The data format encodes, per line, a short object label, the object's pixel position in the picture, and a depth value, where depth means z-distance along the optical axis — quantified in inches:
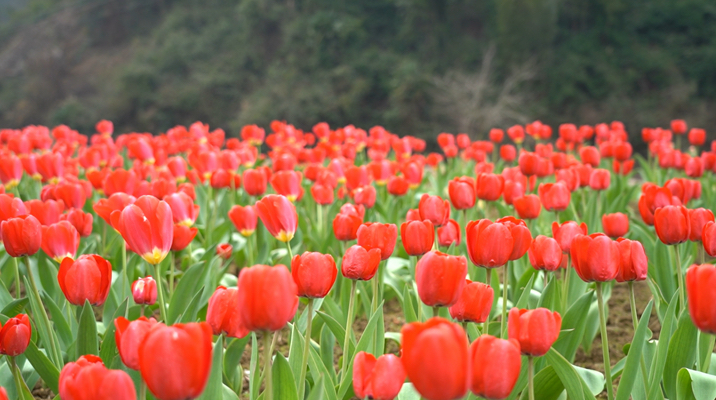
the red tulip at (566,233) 60.2
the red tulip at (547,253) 58.3
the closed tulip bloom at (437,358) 27.8
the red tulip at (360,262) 49.8
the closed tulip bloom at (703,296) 36.5
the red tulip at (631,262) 49.6
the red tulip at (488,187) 85.7
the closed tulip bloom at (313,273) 45.2
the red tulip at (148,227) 53.0
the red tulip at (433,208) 68.7
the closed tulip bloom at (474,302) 46.6
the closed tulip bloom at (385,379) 37.5
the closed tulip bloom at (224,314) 44.4
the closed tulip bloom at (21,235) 56.2
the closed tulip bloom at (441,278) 41.8
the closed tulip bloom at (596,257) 47.7
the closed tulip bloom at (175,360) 29.1
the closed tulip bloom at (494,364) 33.0
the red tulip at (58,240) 63.2
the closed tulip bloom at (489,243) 50.5
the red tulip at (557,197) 88.0
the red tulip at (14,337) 44.3
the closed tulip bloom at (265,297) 33.8
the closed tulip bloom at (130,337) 35.9
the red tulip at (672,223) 59.4
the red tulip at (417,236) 57.8
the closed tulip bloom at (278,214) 63.4
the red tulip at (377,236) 55.8
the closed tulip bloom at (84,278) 49.8
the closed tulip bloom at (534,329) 39.8
